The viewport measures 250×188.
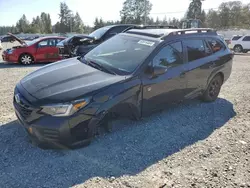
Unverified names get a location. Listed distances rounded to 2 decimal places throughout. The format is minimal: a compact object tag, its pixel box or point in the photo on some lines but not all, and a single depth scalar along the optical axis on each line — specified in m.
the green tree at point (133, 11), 76.31
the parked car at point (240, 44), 20.68
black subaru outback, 3.03
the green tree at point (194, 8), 68.62
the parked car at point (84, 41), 8.59
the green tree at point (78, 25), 78.30
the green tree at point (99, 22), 79.56
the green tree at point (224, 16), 57.41
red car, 11.09
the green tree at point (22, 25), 82.96
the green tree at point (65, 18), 78.66
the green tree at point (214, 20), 58.06
